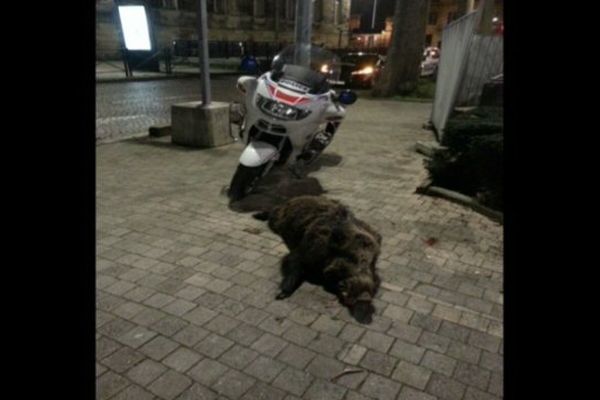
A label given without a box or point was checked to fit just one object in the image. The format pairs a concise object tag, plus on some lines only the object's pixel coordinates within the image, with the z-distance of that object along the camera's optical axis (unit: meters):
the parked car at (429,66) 29.05
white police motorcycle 5.56
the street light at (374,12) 46.75
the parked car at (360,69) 22.14
